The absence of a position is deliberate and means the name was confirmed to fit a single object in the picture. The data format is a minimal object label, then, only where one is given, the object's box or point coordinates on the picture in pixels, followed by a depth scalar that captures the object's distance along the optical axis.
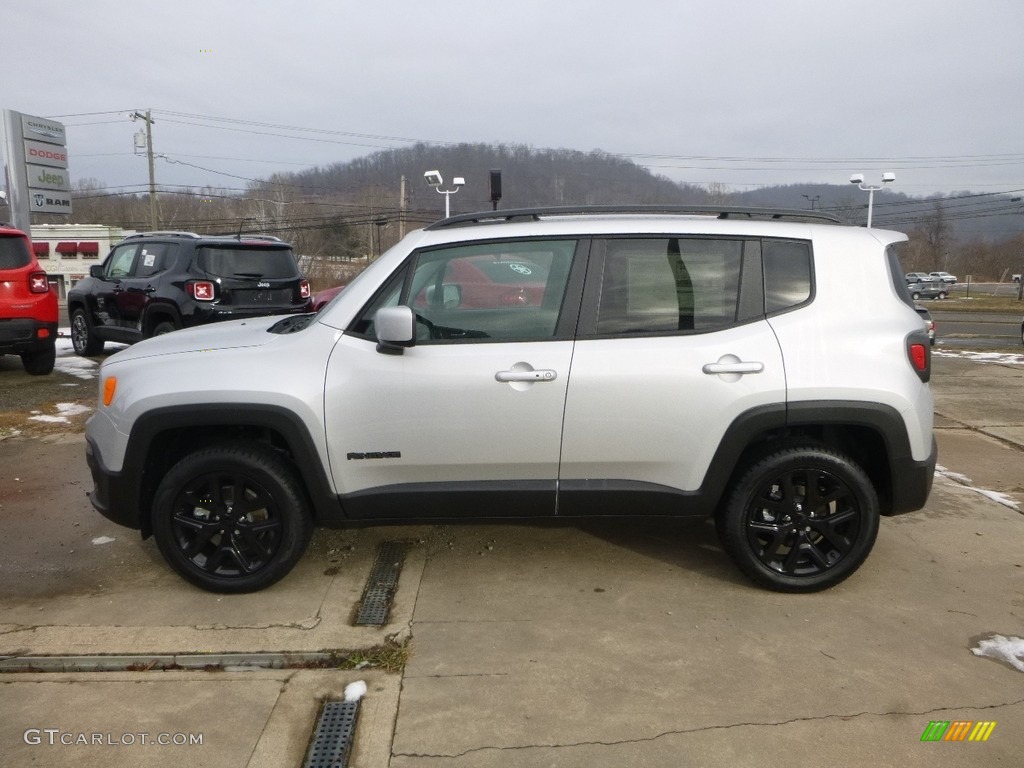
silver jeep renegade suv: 3.43
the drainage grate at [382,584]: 3.44
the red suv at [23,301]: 8.65
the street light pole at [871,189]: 28.30
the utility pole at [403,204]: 34.88
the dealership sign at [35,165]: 16.86
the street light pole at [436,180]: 14.76
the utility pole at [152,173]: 42.19
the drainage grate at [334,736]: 2.49
